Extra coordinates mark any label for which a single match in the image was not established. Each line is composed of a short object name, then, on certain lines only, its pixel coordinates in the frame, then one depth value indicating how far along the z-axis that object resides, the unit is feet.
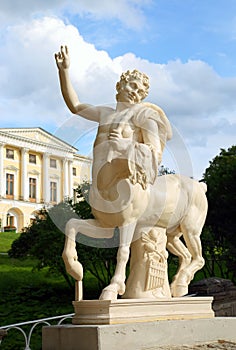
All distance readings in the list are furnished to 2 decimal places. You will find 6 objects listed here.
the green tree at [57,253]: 60.29
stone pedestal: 15.08
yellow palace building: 180.75
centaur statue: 16.20
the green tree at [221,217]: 66.49
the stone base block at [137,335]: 14.33
